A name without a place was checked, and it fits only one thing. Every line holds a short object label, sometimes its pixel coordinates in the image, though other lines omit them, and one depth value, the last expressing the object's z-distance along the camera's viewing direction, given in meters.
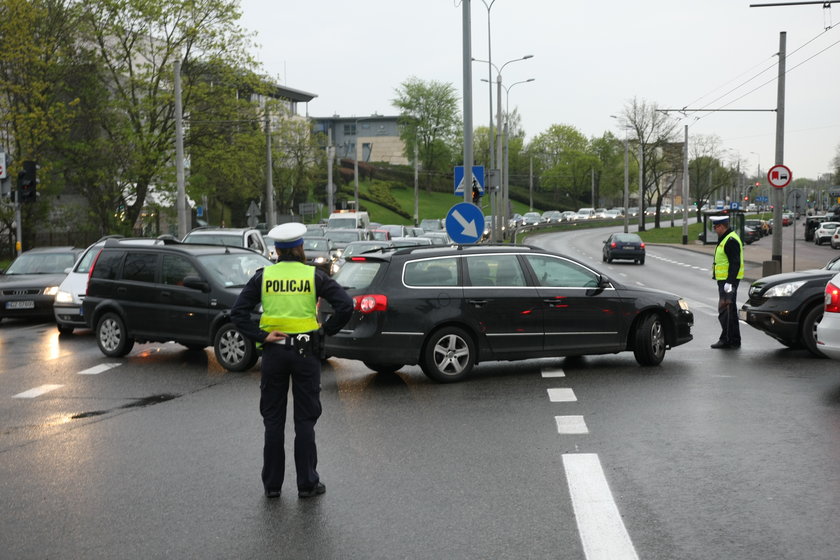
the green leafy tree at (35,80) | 37.59
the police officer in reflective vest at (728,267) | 13.94
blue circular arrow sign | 19.70
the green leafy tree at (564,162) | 139.62
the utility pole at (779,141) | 31.62
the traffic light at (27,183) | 29.17
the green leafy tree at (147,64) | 44.25
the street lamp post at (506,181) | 42.08
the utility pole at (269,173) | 47.14
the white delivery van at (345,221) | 50.66
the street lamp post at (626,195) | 82.56
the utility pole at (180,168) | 35.88
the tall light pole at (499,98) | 45.86
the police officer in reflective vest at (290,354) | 6.42
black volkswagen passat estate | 10.95
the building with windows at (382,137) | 155.23
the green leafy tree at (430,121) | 130.62
